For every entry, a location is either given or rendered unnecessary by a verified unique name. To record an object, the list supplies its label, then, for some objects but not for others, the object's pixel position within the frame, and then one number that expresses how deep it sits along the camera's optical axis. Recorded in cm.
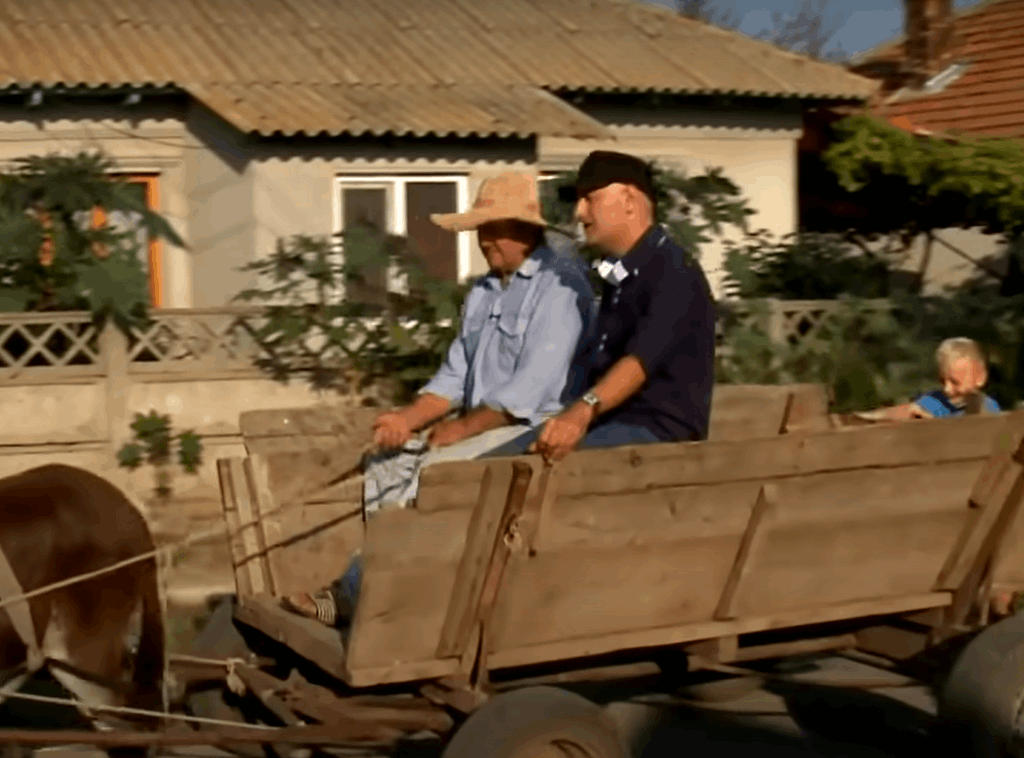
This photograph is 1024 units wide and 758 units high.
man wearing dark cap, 614
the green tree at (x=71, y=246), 1099
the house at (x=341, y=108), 1488
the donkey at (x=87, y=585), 639
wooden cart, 559
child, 823
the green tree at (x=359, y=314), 1127
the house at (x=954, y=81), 2009
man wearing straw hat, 658
